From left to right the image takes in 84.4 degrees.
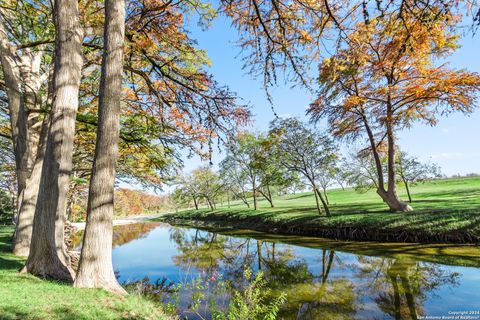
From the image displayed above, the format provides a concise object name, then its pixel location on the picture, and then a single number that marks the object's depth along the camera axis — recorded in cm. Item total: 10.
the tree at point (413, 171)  2228
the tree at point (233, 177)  3471
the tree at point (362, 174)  2594
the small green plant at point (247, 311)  378
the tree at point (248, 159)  2150
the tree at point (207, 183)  4384
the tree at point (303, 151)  1930
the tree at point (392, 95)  1349
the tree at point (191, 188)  4648
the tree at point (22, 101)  830
